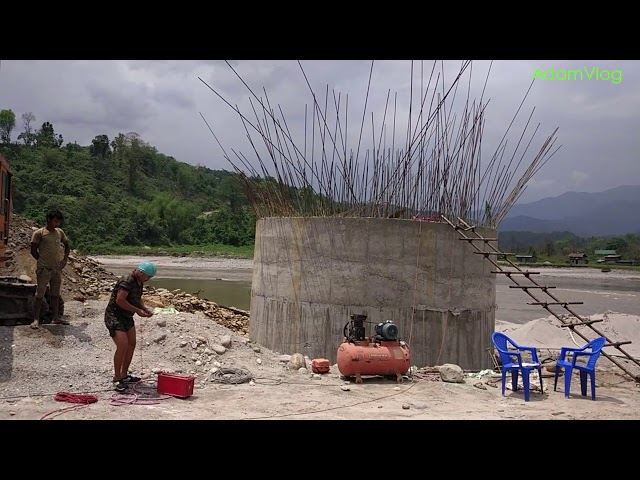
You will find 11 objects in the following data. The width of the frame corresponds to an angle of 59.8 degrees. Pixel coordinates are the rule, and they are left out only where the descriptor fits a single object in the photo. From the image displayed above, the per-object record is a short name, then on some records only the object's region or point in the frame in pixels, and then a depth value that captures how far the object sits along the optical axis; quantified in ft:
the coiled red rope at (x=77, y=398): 18.58
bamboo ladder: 24.87
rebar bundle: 27.99
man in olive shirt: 25.26
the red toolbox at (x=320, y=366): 24.59
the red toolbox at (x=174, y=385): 20.08
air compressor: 23.22
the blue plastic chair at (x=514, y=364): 21.86
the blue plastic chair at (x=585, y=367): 22.43
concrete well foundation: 26.43
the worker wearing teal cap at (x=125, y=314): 20.36
